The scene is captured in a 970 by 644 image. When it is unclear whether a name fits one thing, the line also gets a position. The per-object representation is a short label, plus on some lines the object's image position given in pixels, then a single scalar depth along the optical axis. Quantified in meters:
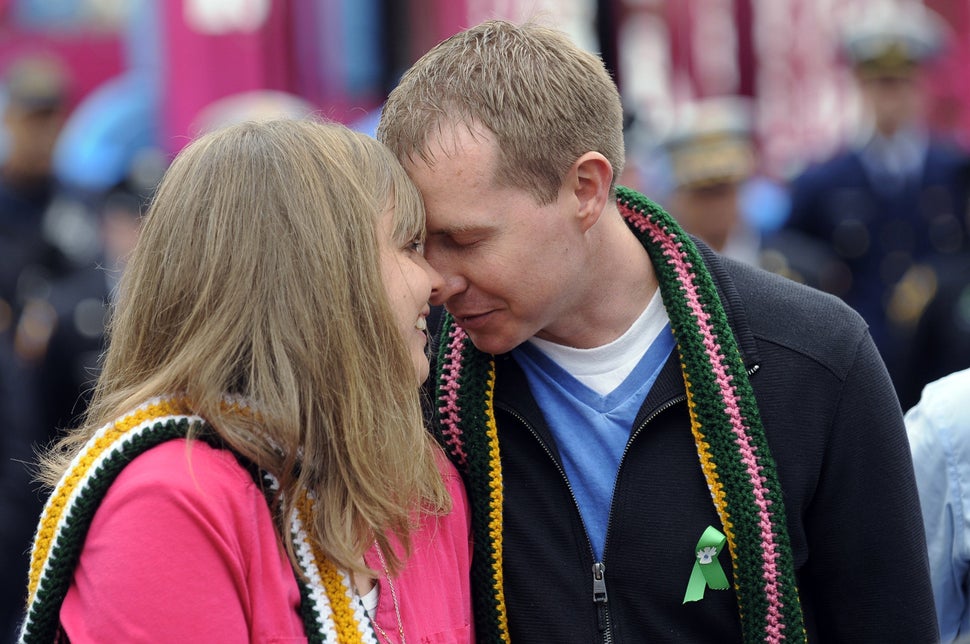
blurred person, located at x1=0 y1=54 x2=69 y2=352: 14.29
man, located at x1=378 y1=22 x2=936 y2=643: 4.99
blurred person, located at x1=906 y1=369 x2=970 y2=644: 5.36
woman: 4.01
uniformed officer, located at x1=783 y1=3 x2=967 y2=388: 13.12
